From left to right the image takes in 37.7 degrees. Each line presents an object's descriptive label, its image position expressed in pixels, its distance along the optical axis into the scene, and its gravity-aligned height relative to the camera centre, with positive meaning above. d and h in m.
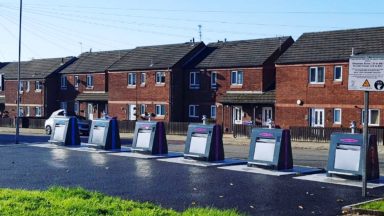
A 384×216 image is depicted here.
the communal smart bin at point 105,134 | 21.61 -1.09
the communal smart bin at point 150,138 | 19.69 -1.11
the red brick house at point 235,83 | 41.00 +1.90
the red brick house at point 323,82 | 34.69 +1.75
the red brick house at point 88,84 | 53.59 +2.19
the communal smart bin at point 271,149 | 15.70 -1.16
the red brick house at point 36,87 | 58.69 +1.97
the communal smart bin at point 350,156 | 13.84 -1.16
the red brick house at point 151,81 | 45.66 +2.14
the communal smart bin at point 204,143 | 17.64 -1.13
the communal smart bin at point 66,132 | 23.84 -1.12
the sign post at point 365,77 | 11.66 +0.69
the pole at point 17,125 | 28.12 -1.02
